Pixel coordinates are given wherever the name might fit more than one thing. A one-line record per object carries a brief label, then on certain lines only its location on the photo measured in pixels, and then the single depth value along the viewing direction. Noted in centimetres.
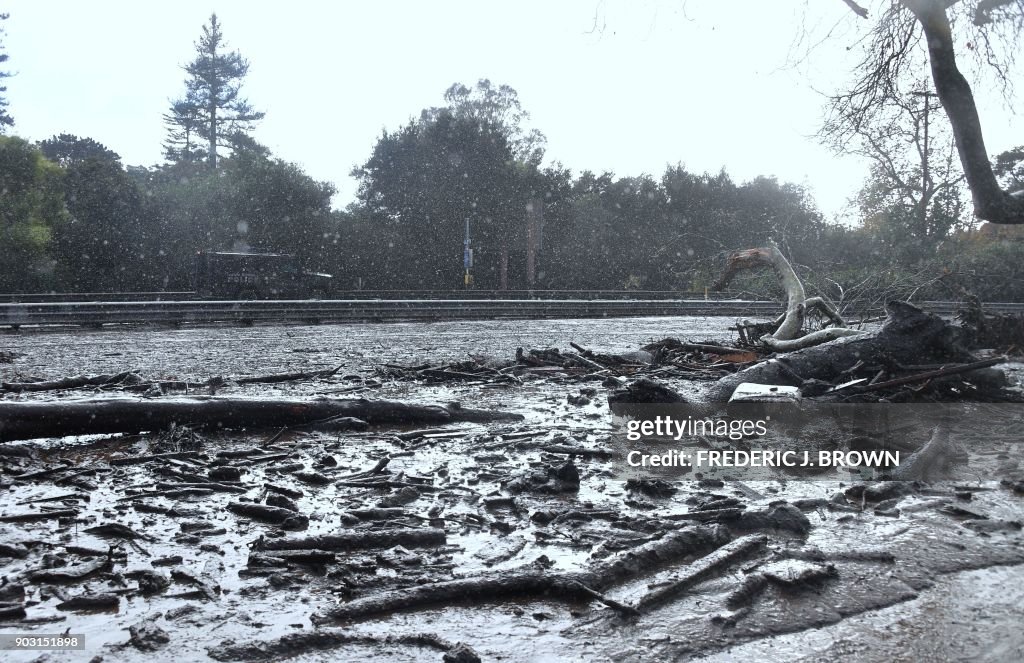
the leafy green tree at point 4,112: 5091
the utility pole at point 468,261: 3850
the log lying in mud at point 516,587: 293
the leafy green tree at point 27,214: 3366
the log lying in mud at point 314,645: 255
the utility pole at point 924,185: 3495
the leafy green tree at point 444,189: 4172
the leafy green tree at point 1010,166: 4025
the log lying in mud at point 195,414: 578
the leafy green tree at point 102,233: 3575
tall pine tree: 6481
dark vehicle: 2872
